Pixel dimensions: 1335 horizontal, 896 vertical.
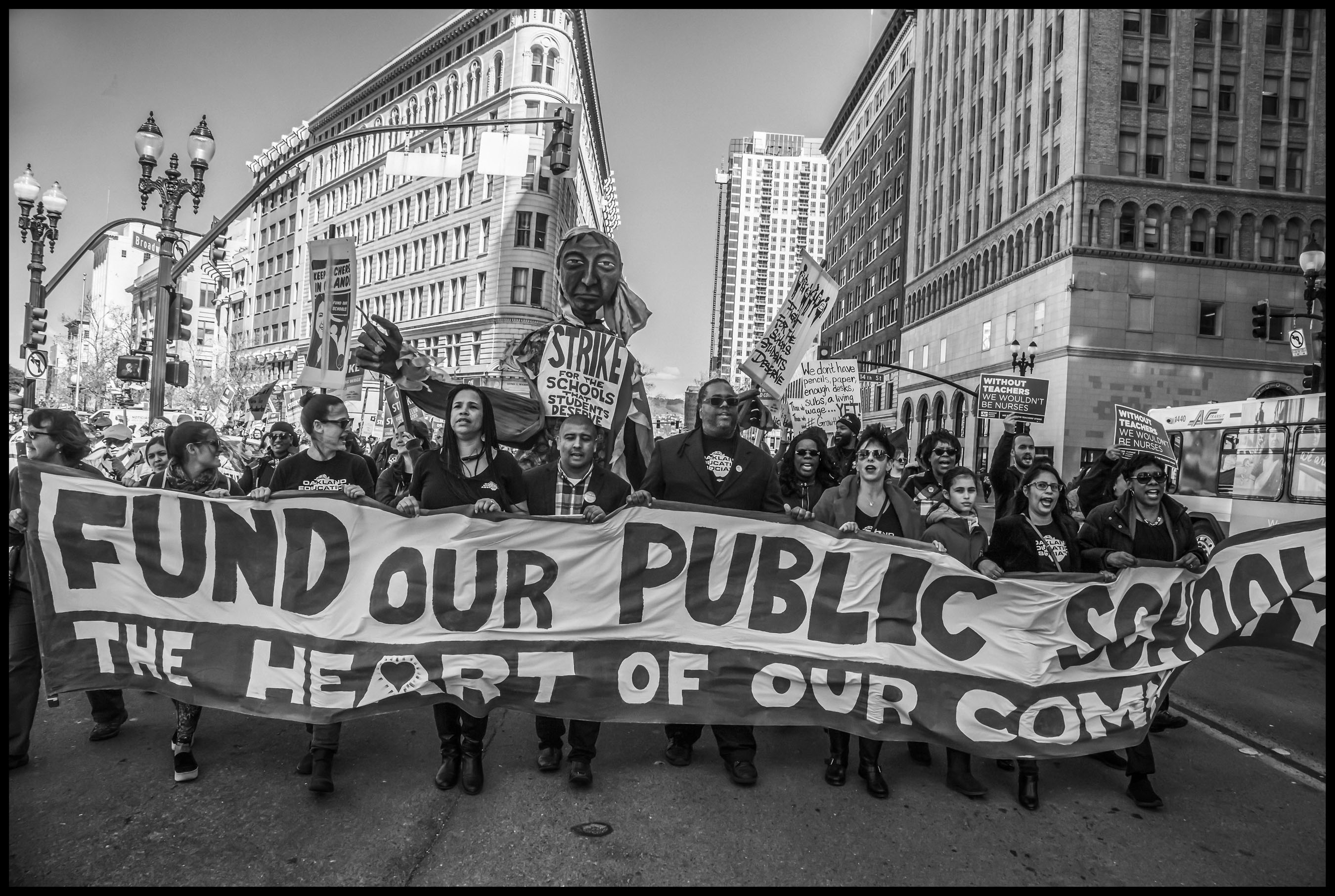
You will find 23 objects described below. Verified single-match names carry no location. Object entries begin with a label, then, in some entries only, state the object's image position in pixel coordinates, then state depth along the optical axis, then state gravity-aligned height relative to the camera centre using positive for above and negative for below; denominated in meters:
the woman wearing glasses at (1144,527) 4.79 -0.40
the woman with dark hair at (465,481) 4.03 -0.26
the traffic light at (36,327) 15.76 +1.81
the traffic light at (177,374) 12.31 +0.76
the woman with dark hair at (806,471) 6.14 -0.19
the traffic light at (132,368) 13.15 +0.88
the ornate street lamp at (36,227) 14.79 +3.96
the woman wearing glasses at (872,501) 4.64 -0.30
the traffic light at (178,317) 12.64 +1.75
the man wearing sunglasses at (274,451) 7.09 -0.26
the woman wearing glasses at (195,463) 4.45 -0.23
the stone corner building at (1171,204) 35.34 +11.89
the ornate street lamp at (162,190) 12.02 +3.63
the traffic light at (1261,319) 17.06 +3.25
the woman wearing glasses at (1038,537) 4.43 -0.45
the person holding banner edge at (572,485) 4.30 -0.26
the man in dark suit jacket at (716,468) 4.67 -0.14
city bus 10.56 +0.10
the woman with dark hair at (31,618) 3.96 -1.04
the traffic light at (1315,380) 16.50 +1.97
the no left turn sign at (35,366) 14.20 +0.92
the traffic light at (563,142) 10.16 +3.86
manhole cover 3.52 -1.76
